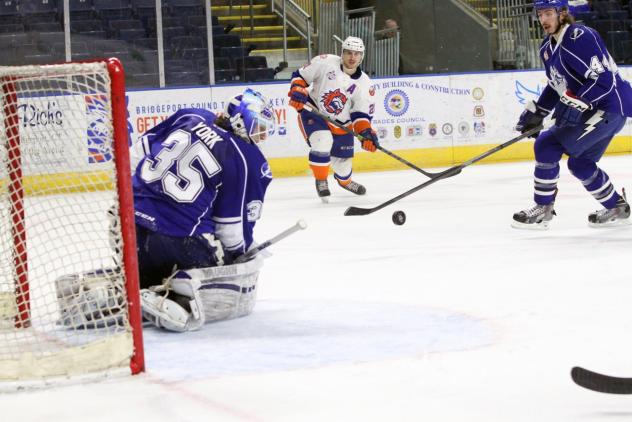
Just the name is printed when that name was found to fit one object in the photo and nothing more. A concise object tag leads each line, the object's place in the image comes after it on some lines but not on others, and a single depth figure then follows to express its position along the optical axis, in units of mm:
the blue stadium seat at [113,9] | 16819
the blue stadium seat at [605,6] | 21175
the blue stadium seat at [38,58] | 16022
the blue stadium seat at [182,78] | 16406
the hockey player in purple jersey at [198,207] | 5834
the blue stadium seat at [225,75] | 16918
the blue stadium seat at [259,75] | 17544
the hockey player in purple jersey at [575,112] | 9370
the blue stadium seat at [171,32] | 16619
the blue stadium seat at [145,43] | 16567
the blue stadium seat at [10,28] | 16207
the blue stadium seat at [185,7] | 16719
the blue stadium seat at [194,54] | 16505
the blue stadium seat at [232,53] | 17373
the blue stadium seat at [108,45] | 16449
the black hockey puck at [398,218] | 10359
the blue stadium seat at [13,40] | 16192
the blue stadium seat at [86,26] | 16221
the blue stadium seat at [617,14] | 20963
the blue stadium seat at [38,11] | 16136
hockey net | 4824
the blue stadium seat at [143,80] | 16207
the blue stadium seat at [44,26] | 16036
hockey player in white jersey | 13041
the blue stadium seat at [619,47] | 19494
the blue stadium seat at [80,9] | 16274
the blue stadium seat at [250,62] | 17430
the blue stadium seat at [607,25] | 20297
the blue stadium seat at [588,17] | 20490
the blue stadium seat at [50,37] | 16064
